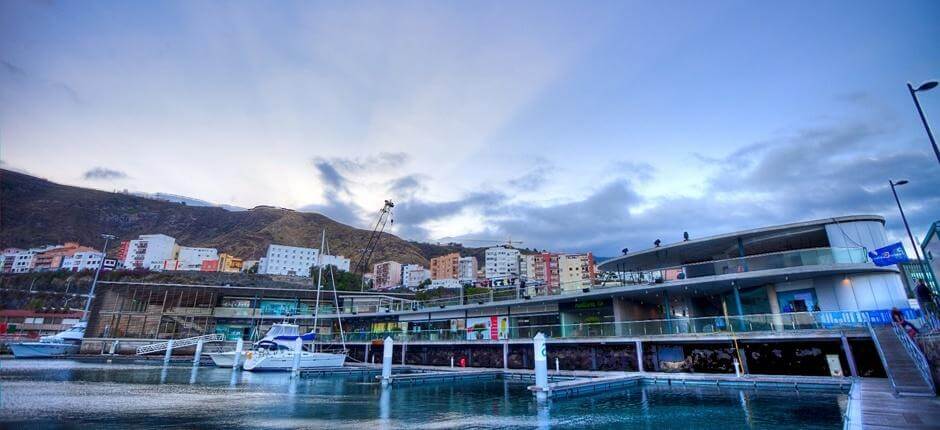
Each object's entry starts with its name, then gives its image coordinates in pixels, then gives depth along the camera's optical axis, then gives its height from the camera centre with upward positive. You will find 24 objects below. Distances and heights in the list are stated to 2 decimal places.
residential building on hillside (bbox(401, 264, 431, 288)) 159.82 +27.25
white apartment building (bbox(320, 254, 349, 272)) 165.11 +33.99
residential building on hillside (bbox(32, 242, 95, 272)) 133.12 +29.76
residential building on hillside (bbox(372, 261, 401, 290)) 164.00 +28.20
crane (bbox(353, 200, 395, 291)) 96.69 +31.11
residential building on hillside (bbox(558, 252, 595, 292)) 142.00 +26.57
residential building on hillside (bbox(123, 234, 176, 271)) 146.75 +34.01
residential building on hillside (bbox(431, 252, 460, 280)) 159.00 +30.49
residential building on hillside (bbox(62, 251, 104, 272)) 128.95 +27.42
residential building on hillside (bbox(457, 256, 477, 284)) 157.25 +29.87
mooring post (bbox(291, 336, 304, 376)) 31.55 -0.39
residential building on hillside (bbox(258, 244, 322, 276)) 154.02 +32.63
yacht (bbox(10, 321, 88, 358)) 47.78 +0.79
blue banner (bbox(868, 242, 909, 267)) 19.45 +4.03
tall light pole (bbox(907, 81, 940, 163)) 11.21 +6.80
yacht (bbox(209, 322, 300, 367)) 40.78 +0.93
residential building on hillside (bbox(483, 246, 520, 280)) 166.62 +33.18
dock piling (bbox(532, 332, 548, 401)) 18.55 -0.90
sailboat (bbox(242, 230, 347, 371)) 35.22 -0.80
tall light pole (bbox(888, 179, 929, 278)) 17.92 +6.26
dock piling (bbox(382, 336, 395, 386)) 25.76 -0.79
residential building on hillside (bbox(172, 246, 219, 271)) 145.09 +32.45
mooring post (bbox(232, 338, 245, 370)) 38.38 -0.24
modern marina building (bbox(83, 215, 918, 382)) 20.52 +2.29
